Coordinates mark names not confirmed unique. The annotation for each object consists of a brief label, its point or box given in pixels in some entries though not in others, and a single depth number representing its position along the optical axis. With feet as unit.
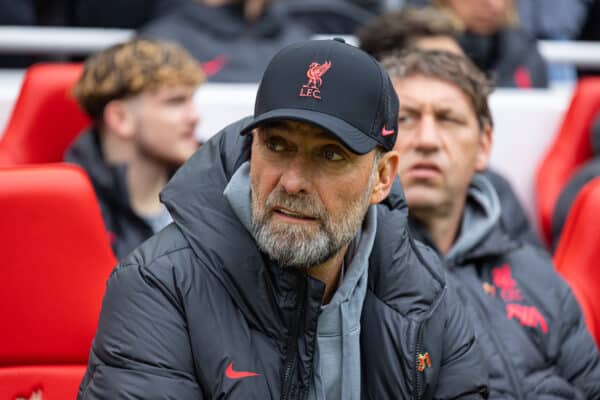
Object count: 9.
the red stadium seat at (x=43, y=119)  19.07
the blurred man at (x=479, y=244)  14.64
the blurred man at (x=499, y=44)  24.75
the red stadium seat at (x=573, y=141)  21.86
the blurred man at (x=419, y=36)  19.75
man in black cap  10.80
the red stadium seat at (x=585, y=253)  16.66
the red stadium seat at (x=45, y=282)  13.32
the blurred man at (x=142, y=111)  19.03
